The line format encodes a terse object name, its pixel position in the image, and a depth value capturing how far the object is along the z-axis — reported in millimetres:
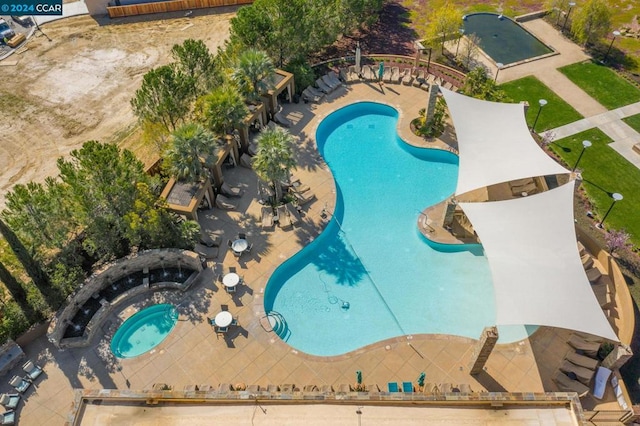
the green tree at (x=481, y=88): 38625
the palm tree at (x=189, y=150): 30438
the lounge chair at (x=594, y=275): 28594
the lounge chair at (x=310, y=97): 42688
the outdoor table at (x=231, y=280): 28625
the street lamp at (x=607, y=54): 48456
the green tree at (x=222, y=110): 33812
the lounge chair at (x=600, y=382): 24086
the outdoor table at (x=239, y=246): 30609
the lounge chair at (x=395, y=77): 44469
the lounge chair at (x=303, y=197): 34219
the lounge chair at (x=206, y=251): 30652
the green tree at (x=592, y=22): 46969
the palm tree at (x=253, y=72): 36562
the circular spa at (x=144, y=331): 27094
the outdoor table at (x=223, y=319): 26844
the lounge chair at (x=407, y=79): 44191
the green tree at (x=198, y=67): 36094
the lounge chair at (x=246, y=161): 36875
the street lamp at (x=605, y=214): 33250
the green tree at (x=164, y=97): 33438
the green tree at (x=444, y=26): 46406
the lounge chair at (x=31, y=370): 25453
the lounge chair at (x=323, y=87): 43531
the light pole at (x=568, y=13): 51234
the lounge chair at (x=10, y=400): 24281
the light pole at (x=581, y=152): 33969
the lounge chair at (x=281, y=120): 40375
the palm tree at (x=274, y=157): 30406
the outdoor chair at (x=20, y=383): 24906
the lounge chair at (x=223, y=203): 33750
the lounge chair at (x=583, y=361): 24906
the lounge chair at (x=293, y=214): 32906
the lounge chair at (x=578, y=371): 24500
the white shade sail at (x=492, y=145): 30250
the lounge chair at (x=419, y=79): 44094
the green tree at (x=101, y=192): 27406
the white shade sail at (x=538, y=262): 23250
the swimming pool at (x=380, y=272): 28078
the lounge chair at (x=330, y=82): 43859
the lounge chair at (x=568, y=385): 24156
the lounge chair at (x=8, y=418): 23750
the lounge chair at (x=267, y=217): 32800
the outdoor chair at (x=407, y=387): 24422
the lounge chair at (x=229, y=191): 34438
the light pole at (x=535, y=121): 41312
